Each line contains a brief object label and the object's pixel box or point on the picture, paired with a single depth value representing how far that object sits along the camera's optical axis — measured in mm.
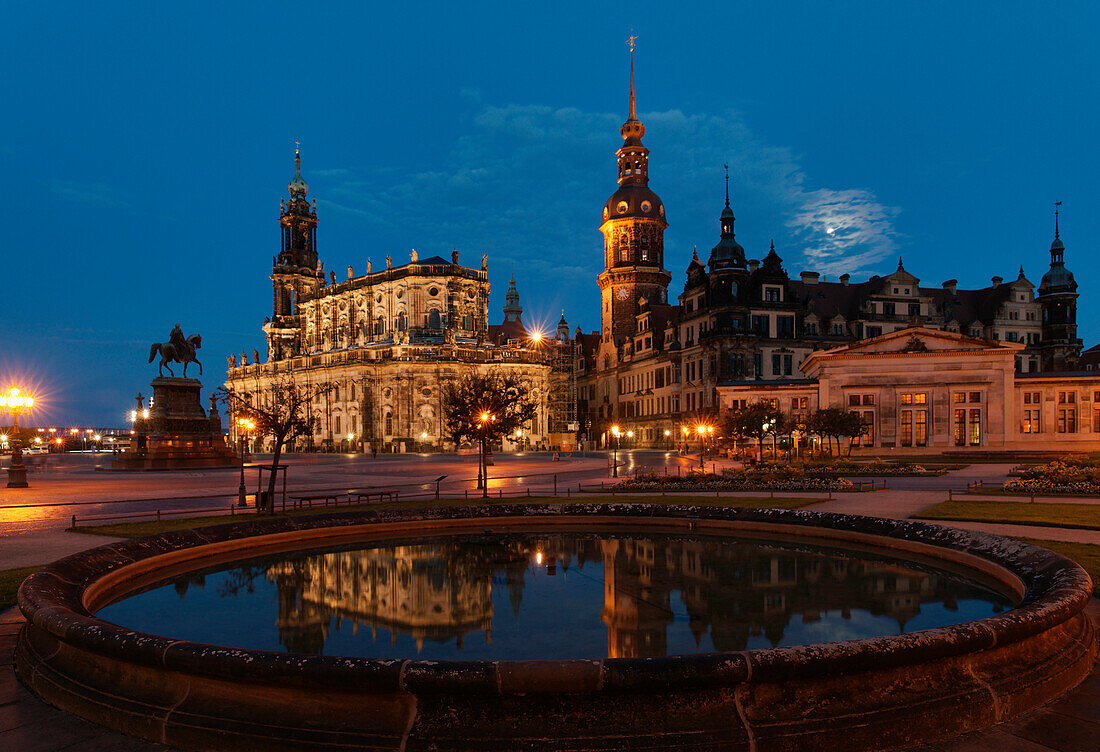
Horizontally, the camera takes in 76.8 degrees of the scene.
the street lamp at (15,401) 41219
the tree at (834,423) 51062
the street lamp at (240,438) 25625
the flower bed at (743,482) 29875
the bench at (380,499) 24578
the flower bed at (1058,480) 27688
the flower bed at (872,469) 38562
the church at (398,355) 99500
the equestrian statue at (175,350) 58469
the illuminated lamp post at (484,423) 32900
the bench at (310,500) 24388
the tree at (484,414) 37188
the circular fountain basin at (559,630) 5535
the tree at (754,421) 52844
